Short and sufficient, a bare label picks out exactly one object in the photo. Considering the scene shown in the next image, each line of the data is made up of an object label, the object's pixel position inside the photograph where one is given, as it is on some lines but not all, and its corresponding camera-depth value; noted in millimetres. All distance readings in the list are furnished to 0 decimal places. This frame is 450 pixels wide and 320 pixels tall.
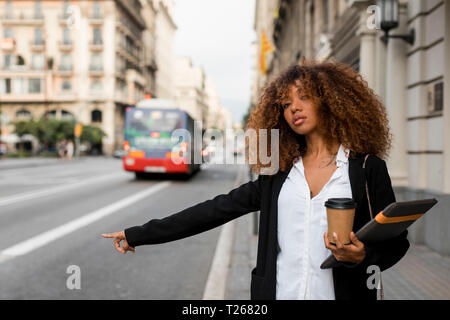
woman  1576
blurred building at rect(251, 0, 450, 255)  6250
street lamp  6914
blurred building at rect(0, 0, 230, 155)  56062
